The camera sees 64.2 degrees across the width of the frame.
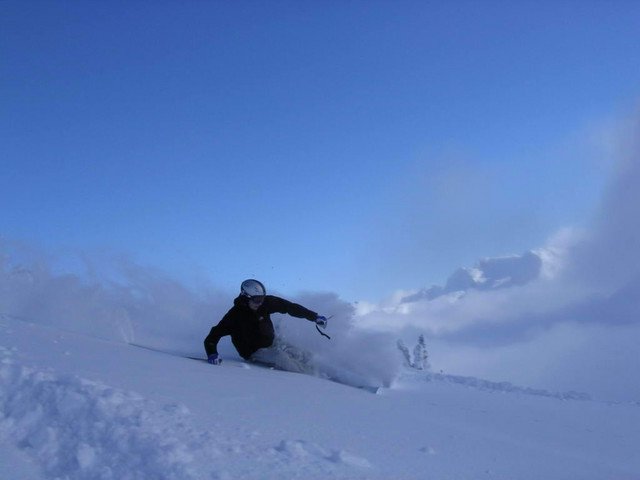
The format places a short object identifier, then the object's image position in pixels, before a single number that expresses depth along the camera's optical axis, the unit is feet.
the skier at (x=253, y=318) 26.29
